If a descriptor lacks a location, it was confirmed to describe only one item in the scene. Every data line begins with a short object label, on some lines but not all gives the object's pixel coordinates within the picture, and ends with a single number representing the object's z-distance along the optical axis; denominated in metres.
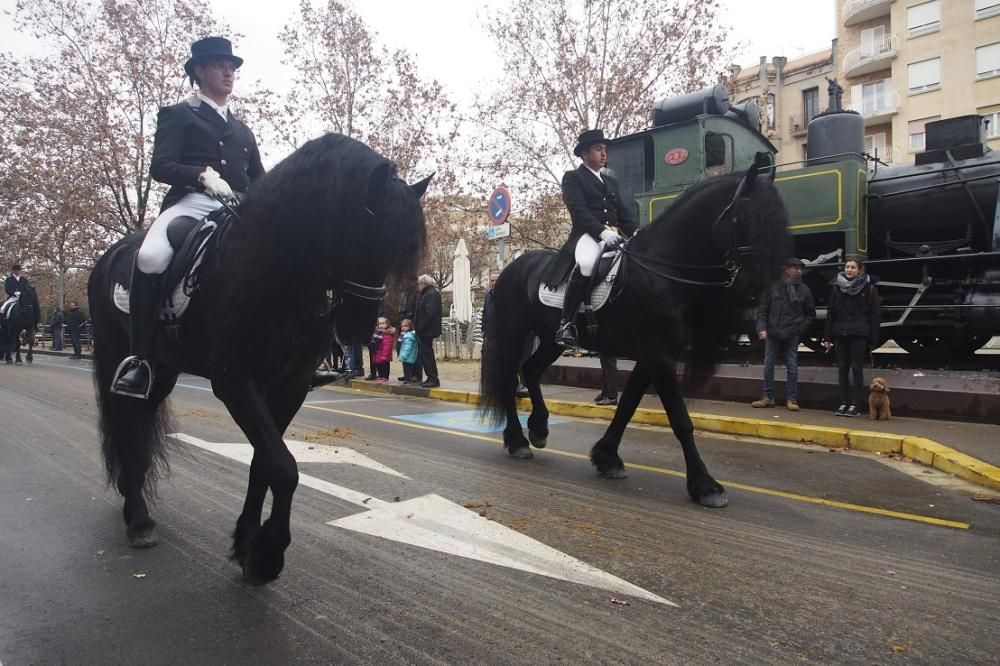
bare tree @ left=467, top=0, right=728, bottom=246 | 20.28
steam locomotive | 8.91
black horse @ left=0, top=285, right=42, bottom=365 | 17.31
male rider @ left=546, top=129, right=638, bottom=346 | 5.42
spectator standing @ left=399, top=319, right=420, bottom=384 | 11.73
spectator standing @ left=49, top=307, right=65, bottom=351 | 26.80
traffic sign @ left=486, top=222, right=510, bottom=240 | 10.90
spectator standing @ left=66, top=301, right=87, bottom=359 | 21.98
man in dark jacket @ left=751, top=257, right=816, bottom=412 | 8.32
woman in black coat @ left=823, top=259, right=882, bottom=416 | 7.81
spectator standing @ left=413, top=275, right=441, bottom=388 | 11.43
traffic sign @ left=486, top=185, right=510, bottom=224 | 11.05
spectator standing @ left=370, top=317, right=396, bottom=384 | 12.84
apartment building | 32.34
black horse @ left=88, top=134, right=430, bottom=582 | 2.55
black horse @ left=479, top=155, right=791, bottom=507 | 4.34
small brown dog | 7.33
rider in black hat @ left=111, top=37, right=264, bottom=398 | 3.26
